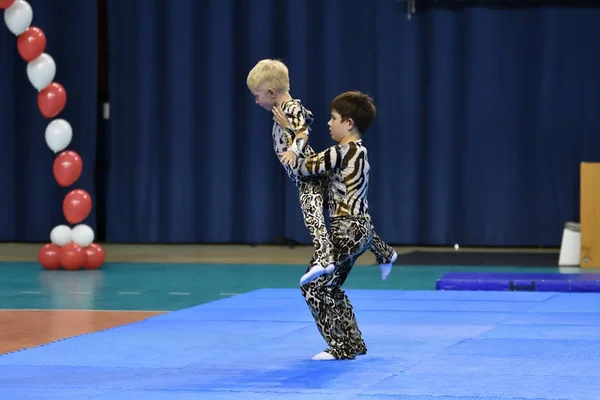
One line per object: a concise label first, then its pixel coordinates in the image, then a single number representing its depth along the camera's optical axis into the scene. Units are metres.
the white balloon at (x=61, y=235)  19.48
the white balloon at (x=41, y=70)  18.98
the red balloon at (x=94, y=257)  19.45
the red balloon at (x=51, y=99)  19.19
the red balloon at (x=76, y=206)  19.33
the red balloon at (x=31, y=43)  18.95
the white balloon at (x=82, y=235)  19.42
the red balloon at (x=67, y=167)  19.33
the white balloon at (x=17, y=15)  18.83
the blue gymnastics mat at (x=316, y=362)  8.30
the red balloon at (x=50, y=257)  19.37
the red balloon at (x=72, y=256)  19.20
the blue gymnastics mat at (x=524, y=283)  15.62
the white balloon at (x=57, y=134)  19.27
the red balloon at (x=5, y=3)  18.58
